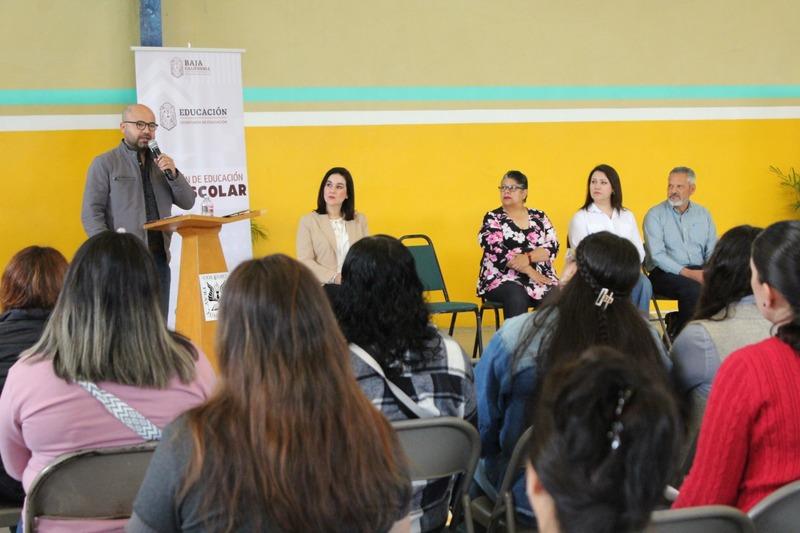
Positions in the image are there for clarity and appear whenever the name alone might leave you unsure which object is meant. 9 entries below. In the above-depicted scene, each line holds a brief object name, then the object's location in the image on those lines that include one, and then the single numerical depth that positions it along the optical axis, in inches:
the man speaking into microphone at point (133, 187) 181.9
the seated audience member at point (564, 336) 81.7
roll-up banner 226.8
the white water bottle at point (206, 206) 215.8
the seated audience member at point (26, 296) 88.4
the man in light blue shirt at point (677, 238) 222.4
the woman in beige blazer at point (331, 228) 210.5
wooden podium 164.6
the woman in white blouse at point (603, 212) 223.0
